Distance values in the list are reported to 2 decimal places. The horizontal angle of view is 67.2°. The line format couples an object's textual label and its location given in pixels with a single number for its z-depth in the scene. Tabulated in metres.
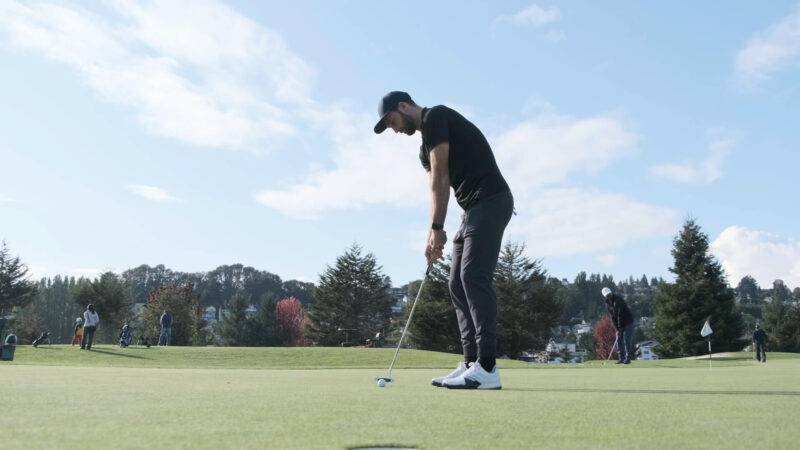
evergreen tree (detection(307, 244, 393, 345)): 53.03
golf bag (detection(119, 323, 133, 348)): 27.88
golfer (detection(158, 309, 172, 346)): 28.83
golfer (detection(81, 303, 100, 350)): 23.89
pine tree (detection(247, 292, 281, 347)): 69.88
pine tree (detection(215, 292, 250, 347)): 69.88
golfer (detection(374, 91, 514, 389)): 4.39
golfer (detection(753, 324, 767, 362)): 23.39
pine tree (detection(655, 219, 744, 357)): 41.41
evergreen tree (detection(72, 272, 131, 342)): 45.44
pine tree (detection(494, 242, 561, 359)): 45.19
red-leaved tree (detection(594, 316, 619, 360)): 68.19
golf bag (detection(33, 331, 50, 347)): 26.73
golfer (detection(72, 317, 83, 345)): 31.99
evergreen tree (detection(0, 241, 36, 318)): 46.34
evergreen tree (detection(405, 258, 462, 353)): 43.84
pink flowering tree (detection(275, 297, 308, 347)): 71.12
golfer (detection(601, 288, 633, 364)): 16.42
